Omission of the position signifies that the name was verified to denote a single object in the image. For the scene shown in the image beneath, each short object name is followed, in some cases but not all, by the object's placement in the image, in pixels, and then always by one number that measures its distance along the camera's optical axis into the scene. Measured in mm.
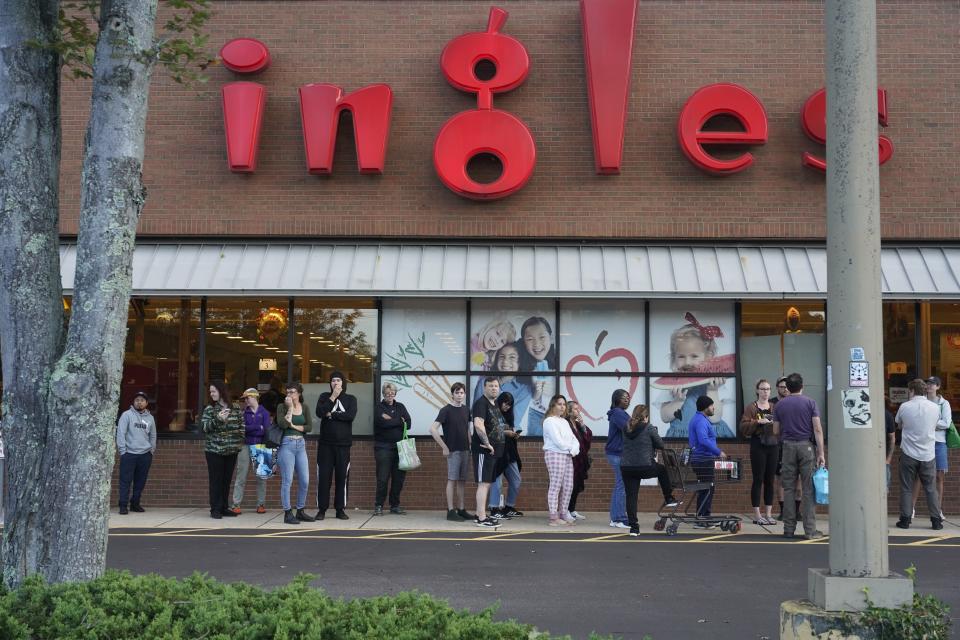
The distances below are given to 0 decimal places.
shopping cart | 13094
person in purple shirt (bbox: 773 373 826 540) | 12586
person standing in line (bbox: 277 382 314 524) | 13891
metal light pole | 5754
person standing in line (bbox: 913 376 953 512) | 14219
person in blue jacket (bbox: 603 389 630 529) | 13680
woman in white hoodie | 13664
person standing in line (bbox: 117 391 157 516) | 14453
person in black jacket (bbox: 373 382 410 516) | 14273
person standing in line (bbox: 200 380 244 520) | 14141
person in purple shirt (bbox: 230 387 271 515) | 14508
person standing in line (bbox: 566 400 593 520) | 14375
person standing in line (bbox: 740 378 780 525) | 13773
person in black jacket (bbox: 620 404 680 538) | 12930
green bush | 4750
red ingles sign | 15129
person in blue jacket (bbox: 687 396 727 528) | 13258
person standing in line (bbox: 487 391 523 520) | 14335
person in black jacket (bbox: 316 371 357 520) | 14047
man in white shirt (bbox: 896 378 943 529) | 13641
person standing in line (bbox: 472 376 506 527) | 13766
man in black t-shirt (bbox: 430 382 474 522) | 14289
